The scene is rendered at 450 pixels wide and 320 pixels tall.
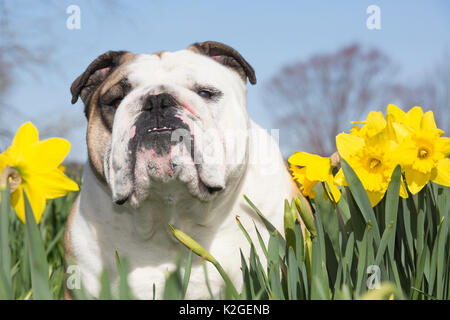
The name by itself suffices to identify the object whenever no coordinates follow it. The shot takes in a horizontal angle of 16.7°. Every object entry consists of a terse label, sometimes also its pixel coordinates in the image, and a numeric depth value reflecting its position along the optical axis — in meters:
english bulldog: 1.83
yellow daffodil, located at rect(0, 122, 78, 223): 1.66
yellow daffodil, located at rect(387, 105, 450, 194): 1.71
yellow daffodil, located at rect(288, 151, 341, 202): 1.75
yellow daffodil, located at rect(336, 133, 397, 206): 1.71
